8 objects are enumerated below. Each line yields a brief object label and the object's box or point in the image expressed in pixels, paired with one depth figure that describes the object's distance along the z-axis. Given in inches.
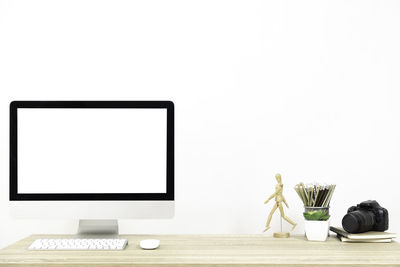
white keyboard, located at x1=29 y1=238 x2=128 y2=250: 53.3
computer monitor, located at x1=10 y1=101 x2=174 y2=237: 59.4
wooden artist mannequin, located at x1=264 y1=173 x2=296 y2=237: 65.6
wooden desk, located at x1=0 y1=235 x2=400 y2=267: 47.0
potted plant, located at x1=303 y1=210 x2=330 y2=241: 59.9
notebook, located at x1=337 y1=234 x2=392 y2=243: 58.6
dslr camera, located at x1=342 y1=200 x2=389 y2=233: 58.9
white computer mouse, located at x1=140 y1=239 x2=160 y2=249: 54.1
